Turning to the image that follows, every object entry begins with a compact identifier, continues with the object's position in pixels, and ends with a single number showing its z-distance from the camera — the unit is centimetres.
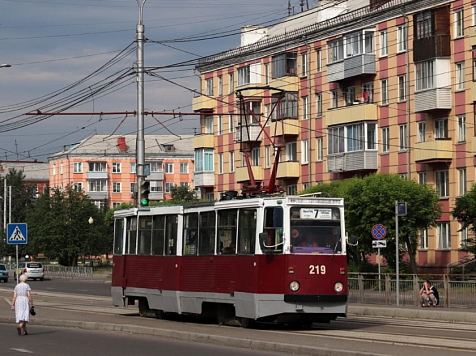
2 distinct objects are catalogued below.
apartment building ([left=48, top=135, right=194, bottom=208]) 13212
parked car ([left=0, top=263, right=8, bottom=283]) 7412
